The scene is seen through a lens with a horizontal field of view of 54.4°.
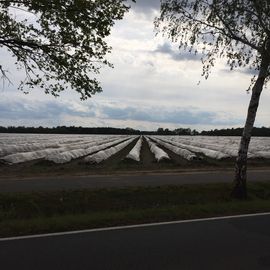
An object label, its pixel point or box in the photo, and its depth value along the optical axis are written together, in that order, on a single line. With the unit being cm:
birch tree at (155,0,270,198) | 817
